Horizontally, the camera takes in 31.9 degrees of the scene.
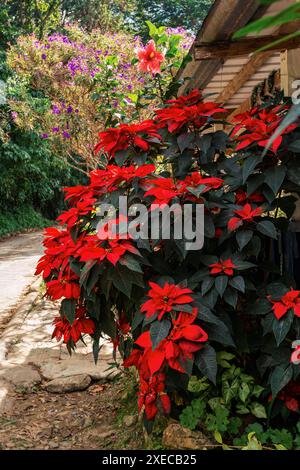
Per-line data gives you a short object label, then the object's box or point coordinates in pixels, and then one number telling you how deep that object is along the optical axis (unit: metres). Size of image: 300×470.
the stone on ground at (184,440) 2.14
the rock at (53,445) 2.64
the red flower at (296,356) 1.86
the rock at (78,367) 3.60
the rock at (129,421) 2.73
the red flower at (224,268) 2.05
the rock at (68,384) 3.42
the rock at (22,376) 3.50
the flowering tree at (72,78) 8.73
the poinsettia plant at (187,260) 1.93
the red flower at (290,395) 2.09
